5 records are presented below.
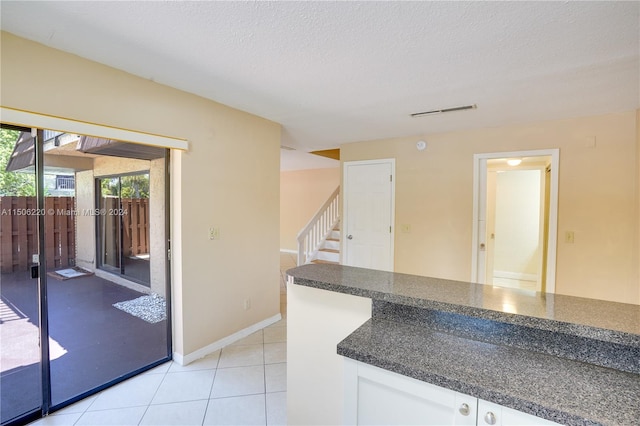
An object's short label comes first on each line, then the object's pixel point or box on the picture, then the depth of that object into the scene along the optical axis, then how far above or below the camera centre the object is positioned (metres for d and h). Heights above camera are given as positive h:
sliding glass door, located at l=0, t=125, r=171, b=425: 1.87 -0.47
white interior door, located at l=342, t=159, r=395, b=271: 4.22 -0.12
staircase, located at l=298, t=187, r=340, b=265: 5.09 -0.59
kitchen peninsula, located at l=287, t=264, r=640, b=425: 0.87 -0.54
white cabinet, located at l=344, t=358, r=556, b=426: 0.88 -0.66
